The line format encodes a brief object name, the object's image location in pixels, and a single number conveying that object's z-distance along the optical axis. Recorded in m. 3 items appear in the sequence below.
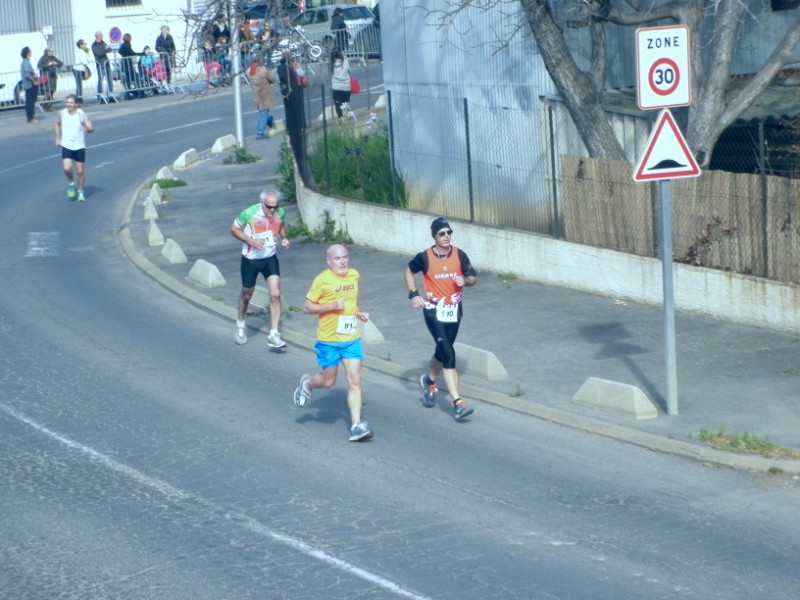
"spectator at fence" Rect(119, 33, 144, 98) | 41.56
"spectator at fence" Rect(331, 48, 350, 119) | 26.78
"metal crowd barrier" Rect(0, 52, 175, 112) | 40.69
